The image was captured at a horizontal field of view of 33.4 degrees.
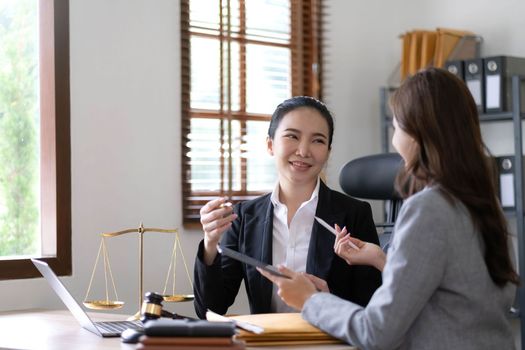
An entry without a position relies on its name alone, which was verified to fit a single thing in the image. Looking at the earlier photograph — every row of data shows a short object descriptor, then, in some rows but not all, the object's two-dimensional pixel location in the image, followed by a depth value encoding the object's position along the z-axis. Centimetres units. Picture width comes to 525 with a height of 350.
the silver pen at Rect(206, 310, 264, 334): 204
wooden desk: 224
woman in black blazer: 263
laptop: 241
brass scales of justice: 282
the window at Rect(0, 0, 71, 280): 326
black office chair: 309
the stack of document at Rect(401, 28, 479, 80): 429
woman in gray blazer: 182
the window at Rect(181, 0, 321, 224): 382
